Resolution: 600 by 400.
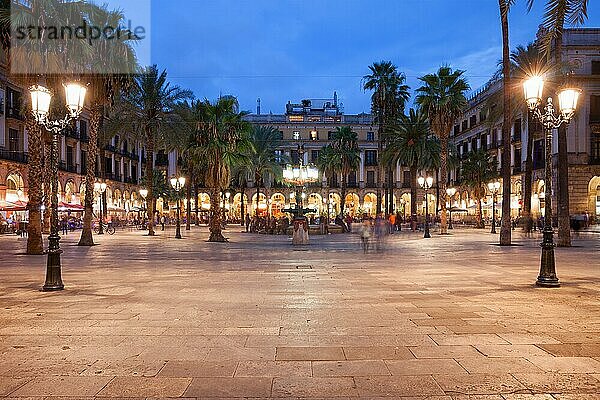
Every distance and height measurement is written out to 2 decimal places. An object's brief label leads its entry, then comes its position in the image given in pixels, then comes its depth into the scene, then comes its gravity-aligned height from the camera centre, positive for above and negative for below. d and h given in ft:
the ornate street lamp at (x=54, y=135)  33.99 +5.51
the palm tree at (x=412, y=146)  136.98 +15.05
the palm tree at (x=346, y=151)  187.11 +19.11
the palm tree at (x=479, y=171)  184.75 +11.34
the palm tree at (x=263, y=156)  166.81 +15.73
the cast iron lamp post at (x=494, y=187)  146.50 +4.42
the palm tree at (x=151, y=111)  113.60 +20.82
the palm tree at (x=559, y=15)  26.89 +9.50
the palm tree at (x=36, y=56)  55.36 +16.61
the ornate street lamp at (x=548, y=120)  35.19 +6.57
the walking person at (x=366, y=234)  66.74 -3.69
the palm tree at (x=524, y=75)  96.36 +24.80
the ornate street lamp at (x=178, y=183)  116.12 +5.45
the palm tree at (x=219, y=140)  88.38 +11.01
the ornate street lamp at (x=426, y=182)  125.75 +5.27
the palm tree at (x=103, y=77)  74.59 +18.78
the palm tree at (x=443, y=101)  115.34 +22.17
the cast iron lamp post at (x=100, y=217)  125.70 -2.17
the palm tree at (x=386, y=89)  154.30 +33.28
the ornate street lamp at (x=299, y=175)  102.01 +5.82
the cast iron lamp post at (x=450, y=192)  148.67 +3.29
